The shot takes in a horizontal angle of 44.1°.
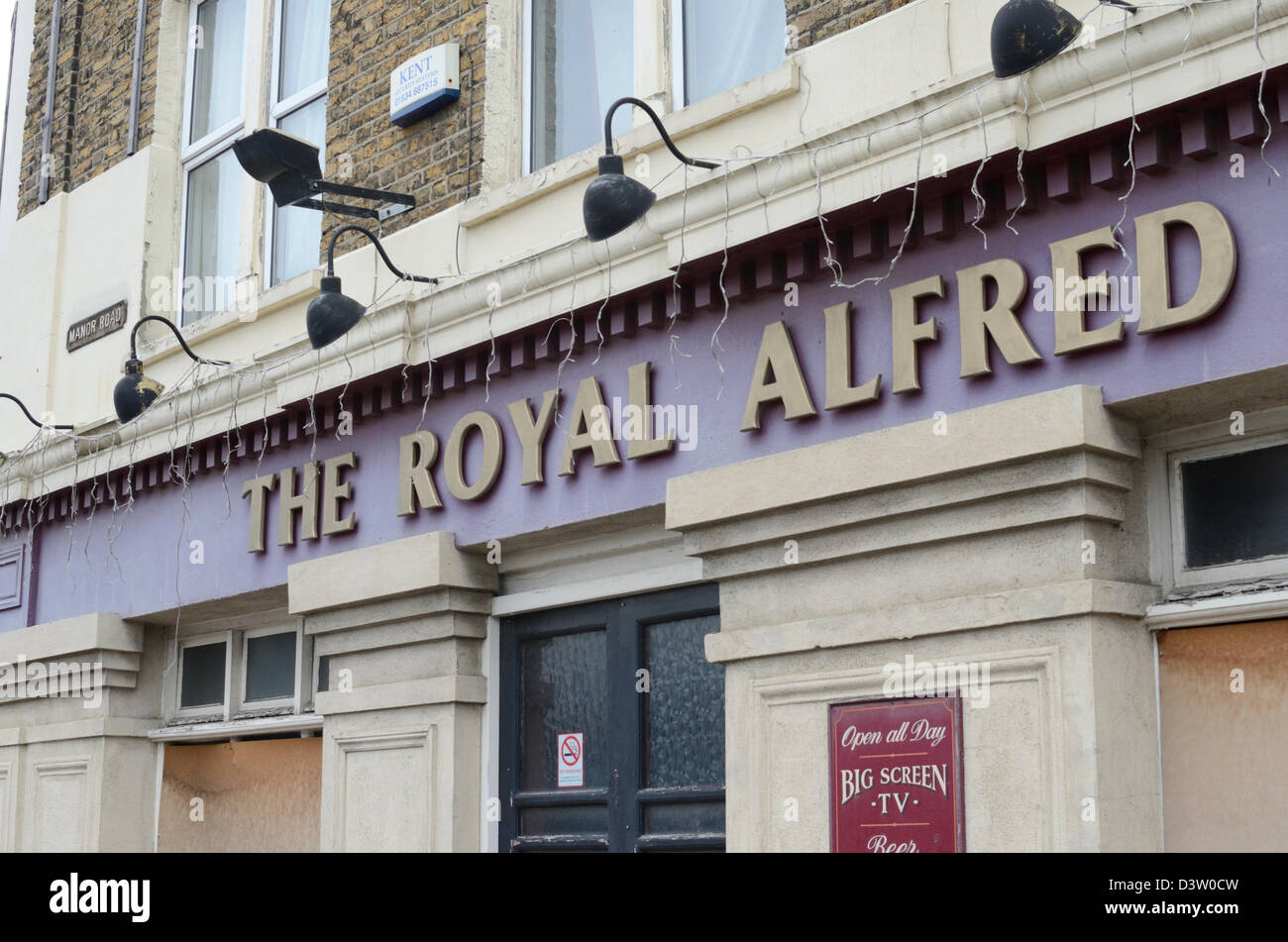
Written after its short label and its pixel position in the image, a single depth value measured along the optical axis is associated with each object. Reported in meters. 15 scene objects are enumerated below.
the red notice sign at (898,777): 4.96
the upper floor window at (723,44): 6.37
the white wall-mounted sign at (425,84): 7.43
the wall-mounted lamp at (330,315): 6.98
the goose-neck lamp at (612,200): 5.61
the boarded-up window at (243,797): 8.02
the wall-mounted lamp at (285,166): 7.15
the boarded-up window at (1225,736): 4.55
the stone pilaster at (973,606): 4.71
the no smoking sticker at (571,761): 6.73
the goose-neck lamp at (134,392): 8.20
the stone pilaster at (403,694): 6.94
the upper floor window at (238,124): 8.82
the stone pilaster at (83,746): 8.99
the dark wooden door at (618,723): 6.25
